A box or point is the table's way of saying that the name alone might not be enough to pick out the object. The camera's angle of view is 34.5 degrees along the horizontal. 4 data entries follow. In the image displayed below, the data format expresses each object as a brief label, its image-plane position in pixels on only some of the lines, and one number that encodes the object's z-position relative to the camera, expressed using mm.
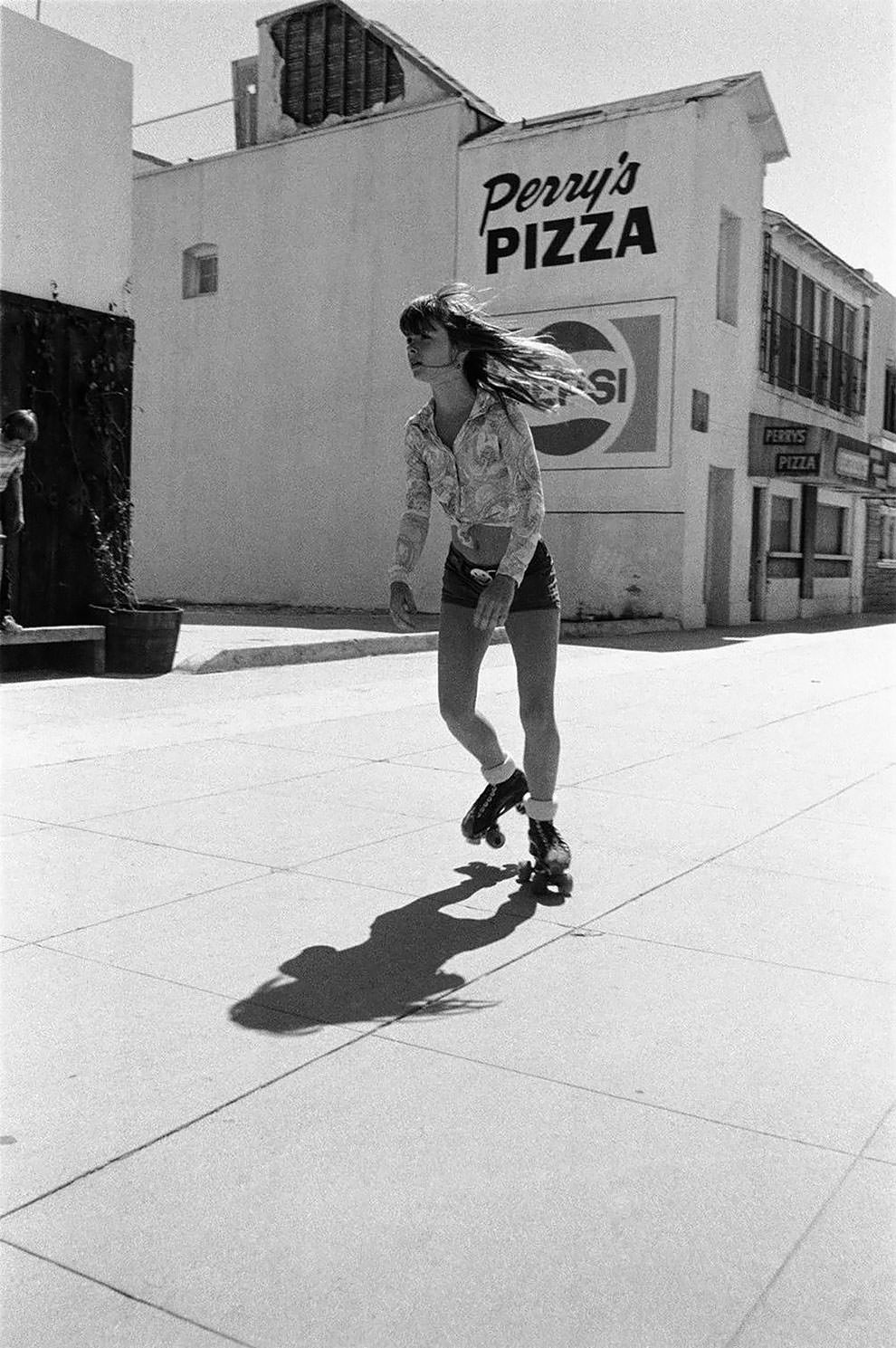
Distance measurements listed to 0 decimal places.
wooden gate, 10969
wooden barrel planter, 11203
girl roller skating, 4395
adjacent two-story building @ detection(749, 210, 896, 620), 23438
